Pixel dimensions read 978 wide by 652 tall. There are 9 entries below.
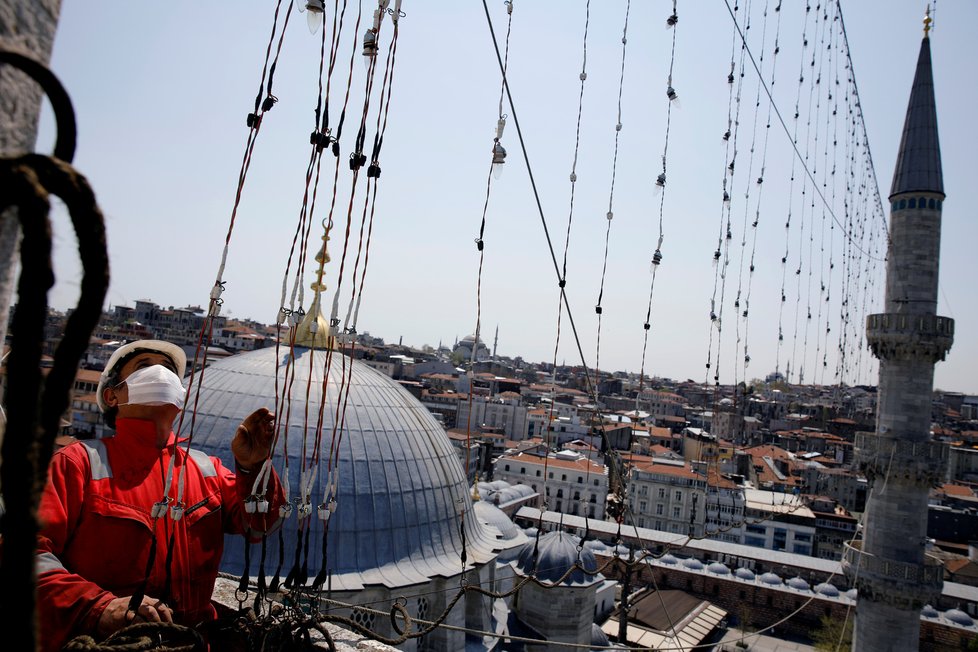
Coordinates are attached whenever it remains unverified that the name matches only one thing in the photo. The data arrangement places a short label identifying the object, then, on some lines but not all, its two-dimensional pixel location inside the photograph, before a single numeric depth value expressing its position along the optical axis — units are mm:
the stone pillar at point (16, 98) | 1086
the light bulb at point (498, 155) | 4457
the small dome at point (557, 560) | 12281
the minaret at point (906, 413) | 12641
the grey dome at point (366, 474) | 8000
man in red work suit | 1901
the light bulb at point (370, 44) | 3549
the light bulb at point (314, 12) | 3262
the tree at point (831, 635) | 20061
